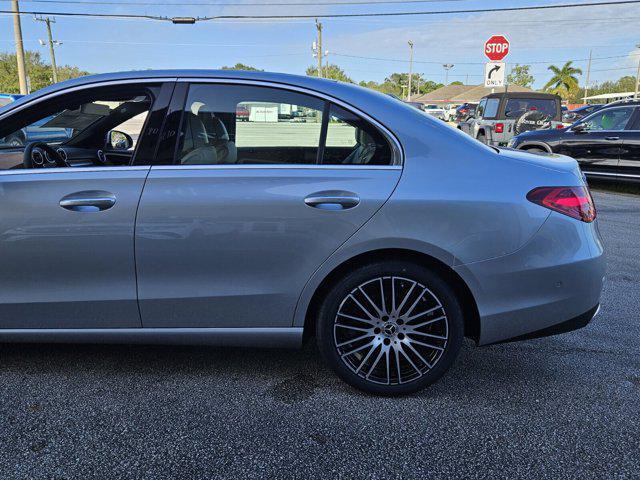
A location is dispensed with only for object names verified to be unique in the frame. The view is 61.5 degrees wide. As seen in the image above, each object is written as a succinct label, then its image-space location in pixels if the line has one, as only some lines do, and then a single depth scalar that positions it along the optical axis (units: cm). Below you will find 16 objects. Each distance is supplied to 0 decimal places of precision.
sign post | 1611
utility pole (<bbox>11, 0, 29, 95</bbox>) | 2525
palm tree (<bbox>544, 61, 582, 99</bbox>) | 7262
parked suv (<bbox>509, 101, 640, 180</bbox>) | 1015
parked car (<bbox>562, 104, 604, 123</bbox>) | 3093
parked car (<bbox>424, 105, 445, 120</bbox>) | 4353
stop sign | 1606
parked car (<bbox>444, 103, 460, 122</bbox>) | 4378
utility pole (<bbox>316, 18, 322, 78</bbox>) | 4560
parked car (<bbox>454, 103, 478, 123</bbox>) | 3212
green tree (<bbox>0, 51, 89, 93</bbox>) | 5481
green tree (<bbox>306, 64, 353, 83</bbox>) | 8099
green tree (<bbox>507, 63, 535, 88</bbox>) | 10544
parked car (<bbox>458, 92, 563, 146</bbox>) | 1528
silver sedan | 266
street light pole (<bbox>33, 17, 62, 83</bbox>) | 4969
